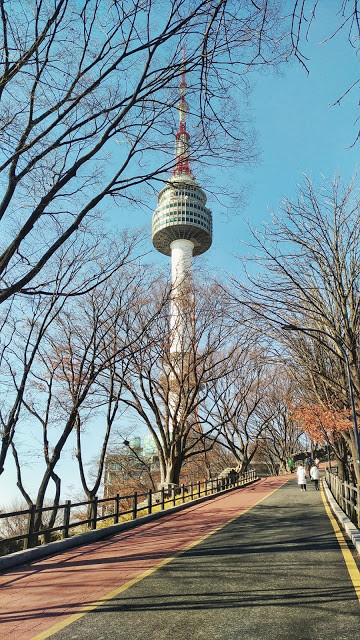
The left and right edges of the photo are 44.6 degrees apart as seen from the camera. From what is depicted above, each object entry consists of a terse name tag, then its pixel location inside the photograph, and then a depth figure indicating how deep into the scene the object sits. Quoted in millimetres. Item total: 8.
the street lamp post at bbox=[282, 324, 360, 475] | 11005
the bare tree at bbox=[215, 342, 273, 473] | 30531
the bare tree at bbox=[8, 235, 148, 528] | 17172
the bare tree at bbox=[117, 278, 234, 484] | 23797
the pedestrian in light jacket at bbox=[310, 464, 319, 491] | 27197
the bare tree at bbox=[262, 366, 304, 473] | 40838
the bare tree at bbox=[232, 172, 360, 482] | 11312
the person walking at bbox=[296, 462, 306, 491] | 24873
